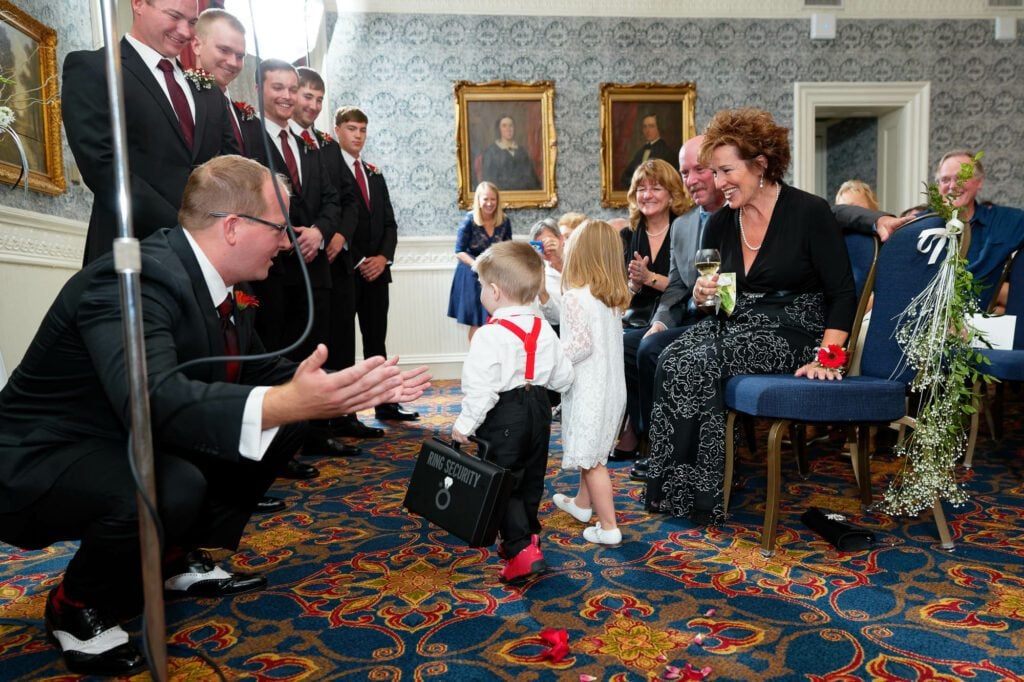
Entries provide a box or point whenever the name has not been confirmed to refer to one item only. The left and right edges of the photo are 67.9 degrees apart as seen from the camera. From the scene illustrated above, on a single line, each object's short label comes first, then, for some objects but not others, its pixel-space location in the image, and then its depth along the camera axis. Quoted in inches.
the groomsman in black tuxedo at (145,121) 105.4
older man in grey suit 142.6
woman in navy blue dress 264.1
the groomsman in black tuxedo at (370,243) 197.0
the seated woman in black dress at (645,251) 154.8
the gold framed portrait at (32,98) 146.3
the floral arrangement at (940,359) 98.9
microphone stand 48.2
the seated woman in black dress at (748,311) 111.1
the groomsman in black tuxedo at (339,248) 169.0
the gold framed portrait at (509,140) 295.7
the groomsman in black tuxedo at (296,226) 147.1
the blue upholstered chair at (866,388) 98.3
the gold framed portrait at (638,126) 301.9
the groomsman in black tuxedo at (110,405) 66.4
